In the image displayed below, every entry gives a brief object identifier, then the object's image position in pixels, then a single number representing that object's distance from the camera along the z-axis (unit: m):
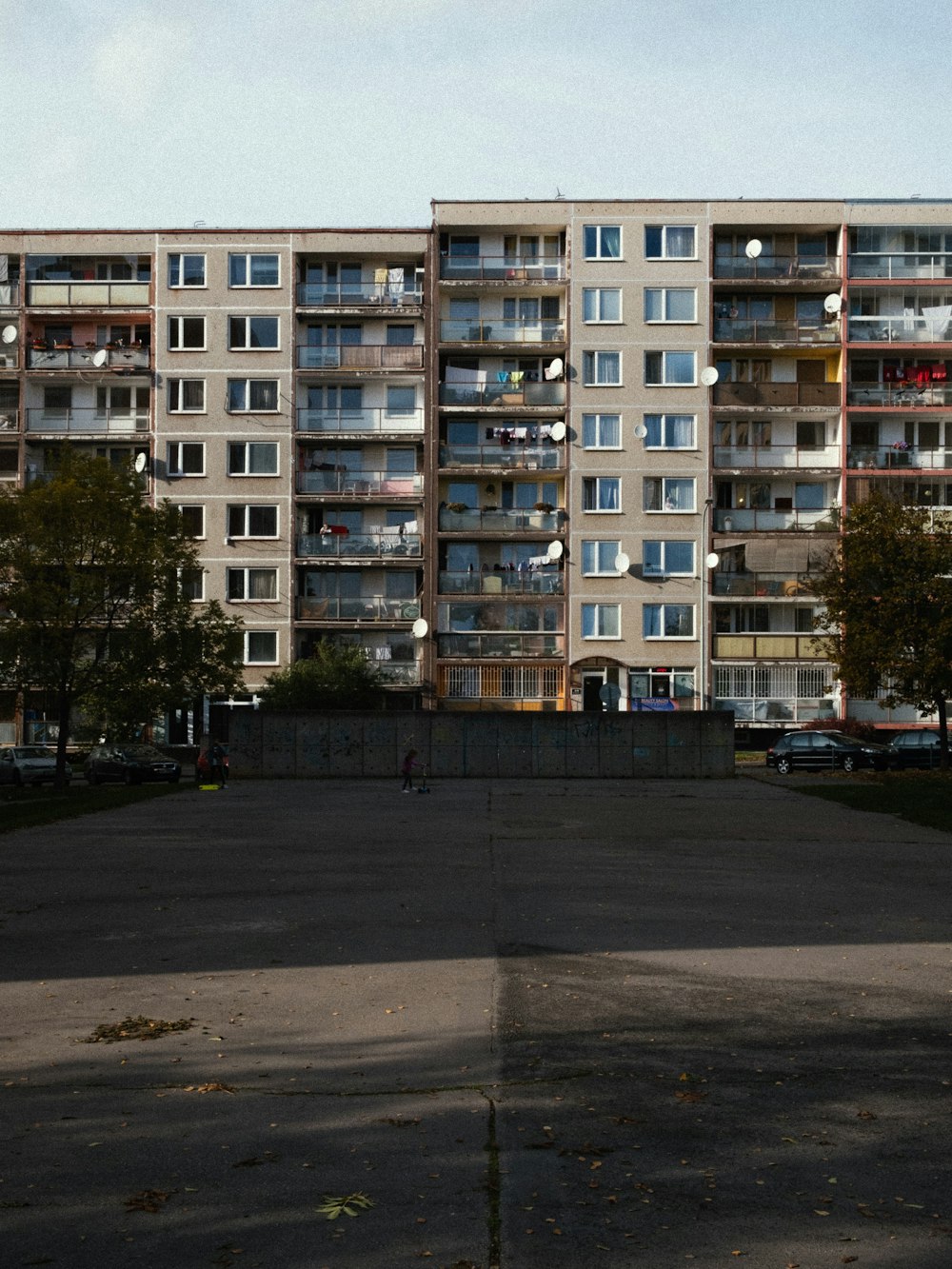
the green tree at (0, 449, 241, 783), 37.16
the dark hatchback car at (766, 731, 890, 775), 48.84
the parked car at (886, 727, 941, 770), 49.19
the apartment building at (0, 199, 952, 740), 60.34
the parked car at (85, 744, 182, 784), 45.31
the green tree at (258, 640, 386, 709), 54.66
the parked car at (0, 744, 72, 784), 46.38
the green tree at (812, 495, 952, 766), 42.75
